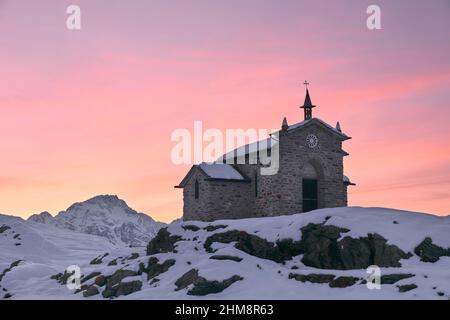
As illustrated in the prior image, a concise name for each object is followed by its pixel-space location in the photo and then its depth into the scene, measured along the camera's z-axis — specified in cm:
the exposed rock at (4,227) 6334
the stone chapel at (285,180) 4075
